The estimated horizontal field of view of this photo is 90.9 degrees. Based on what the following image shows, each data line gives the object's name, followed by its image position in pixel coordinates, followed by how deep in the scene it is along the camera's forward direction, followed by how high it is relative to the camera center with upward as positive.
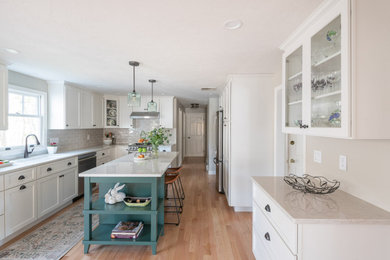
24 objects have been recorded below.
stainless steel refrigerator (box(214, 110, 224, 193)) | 4.20 -0.63
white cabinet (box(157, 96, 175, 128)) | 5.65 +0.55
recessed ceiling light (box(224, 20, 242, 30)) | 1.63 +0.92
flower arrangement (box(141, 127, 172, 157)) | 3.14 -0.14
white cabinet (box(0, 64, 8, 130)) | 2.56 +0.42
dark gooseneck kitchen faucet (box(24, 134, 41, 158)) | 3.17 -0.39
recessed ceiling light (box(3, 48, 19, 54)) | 2.22 +0.92
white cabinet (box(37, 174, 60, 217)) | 2.82 -1.01
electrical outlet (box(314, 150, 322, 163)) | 1.83 -0.26
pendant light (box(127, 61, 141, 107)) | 2.76 +0.44
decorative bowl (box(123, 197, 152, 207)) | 2.23 -0.88
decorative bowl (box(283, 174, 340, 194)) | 1.50 -0.48
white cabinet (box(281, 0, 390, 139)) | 1.11 +0.37
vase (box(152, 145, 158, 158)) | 3.27 -0.37
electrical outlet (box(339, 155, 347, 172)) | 1.51 -0.27
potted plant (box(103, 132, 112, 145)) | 5.43 -0.30
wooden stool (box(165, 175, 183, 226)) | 2.83 -1.05
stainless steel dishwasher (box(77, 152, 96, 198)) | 3.77 -0.72
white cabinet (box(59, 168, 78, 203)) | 3.28 -1.01
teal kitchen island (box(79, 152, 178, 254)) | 2.13 -0.91
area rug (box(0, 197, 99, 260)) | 2.15 -1.40
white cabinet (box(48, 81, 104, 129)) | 3.82 +0.47
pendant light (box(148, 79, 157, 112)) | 3.53 +0.42
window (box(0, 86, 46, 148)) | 3.09 +0.19
